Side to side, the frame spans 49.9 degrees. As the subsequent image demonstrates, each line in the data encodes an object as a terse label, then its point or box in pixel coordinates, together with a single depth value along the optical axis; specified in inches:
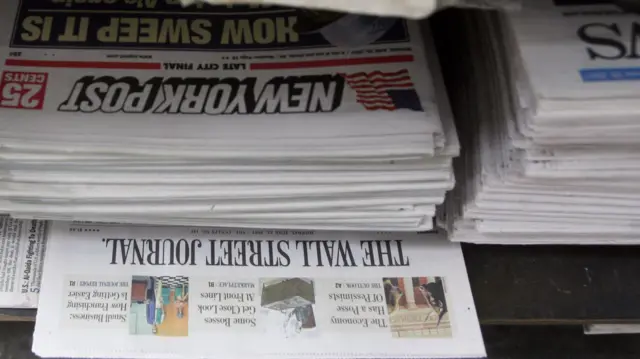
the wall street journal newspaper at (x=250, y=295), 17.9
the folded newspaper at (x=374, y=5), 11.2
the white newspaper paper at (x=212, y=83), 16.2
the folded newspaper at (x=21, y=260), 18.5
